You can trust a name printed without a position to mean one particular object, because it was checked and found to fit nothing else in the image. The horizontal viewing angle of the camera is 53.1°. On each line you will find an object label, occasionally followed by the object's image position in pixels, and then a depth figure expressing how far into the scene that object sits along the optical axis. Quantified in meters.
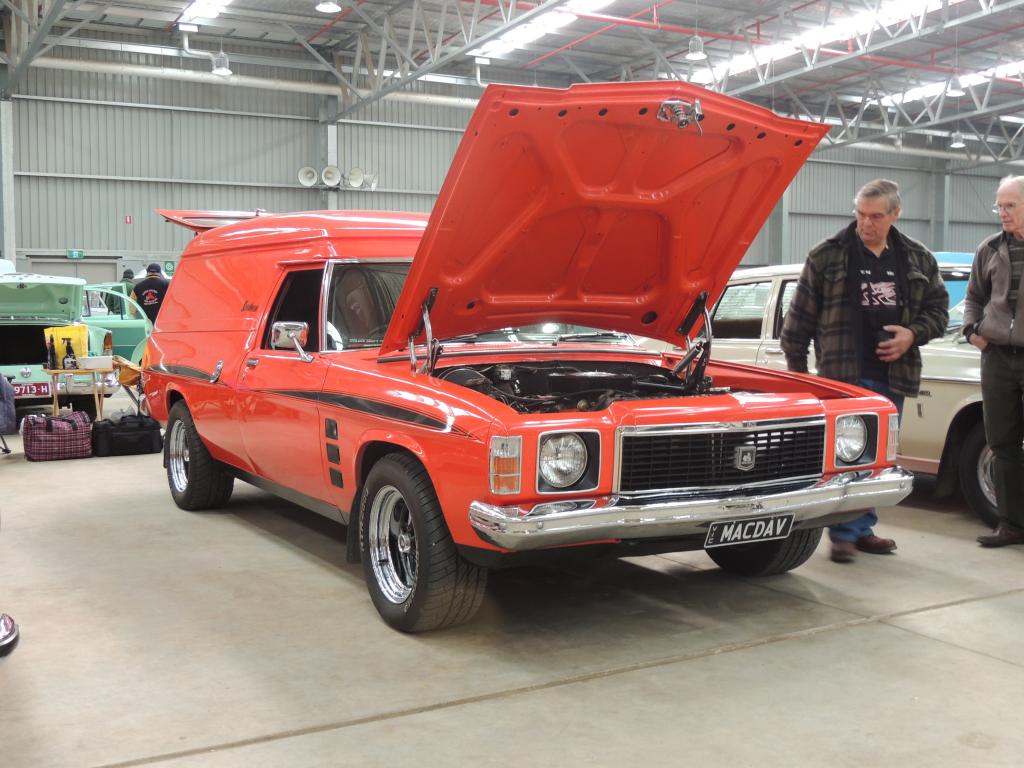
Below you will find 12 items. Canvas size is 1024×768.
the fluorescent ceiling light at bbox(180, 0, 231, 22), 17.72
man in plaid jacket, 4.89
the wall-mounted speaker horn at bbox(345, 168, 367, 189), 21.45
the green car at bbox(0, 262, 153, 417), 10.17
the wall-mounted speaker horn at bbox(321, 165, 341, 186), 21.12
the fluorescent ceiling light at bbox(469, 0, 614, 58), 16.52
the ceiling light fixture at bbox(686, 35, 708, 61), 17.16
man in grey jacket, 5.08
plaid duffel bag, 8.75
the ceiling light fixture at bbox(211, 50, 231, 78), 18.20
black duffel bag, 8.99
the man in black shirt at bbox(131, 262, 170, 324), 13.37
